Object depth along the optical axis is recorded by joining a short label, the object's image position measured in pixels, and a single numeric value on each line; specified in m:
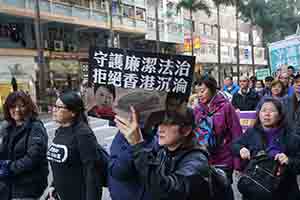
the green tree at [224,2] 24.75
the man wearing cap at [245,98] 5.13
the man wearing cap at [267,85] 5.40
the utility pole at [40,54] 14.77
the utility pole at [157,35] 22.16
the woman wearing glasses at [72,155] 1.95
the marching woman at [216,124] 2.56
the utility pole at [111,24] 19.25
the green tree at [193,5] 24.20
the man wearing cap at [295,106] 2.74
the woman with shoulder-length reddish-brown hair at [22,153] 2.16
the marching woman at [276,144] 2.11
